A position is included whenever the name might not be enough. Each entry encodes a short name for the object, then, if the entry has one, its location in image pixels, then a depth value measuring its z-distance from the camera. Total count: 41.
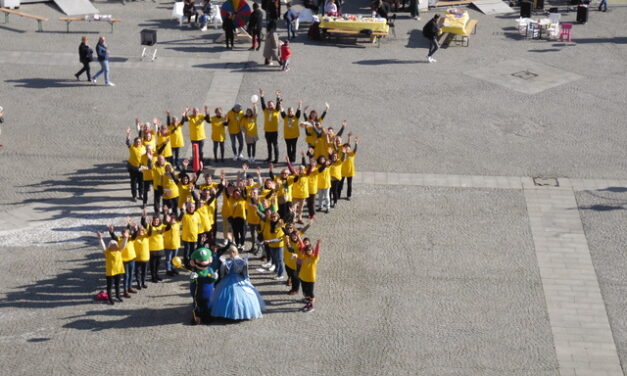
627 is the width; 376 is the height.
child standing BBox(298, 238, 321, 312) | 21.23
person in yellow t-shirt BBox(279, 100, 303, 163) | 27.62
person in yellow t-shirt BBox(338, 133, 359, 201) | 25.87
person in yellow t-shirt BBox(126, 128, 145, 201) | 25.75
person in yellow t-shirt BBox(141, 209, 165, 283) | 22.08
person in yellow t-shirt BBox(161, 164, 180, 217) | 24.56
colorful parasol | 36.00
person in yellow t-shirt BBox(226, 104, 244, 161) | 28.00
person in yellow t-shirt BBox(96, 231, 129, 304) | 21.22
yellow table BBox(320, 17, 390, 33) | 37.16
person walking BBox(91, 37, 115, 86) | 32.41
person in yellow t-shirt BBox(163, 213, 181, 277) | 22.34
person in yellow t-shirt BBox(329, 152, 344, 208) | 25.50
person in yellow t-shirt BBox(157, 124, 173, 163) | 26.39
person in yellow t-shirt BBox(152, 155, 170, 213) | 24.88
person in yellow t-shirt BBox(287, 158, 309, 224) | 24.61
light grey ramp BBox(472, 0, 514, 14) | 41.12
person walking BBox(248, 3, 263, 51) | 35.78
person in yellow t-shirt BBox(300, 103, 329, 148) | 26.92
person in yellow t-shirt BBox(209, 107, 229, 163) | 27.77
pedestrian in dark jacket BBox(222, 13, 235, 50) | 35.97
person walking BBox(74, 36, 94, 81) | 32.53
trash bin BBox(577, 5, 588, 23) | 39.44
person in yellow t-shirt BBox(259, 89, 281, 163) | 27.88
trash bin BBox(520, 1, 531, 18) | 39.59
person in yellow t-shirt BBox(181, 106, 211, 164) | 27.56
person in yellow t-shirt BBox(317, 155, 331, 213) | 24.91
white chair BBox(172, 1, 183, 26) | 38.44
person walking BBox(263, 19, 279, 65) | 34.44
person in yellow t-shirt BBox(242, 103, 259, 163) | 27.92
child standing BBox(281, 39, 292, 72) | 34.00
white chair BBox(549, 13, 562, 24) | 38.53
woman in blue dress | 20.75
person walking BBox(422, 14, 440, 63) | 35.38
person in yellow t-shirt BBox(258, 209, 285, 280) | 22.28
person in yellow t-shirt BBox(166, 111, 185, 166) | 27.23
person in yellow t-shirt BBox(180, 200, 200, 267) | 22.64
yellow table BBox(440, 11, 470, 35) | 37.09
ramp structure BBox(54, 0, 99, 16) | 39.19
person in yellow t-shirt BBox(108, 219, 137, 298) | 21.56
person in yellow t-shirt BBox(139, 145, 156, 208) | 25.36
